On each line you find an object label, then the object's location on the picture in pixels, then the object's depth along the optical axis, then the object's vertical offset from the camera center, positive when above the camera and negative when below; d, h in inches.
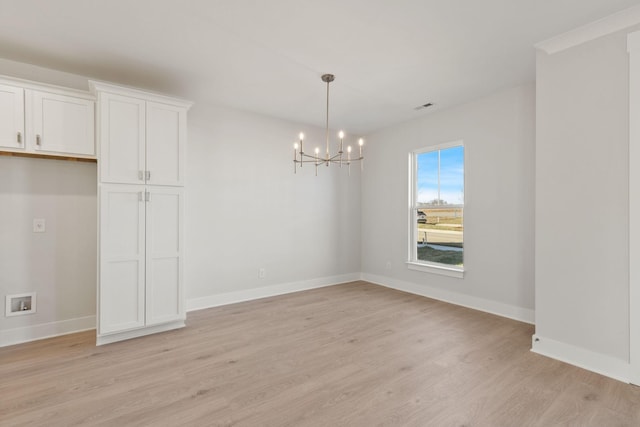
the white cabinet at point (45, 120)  107.1 +34.7
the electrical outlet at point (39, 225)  120.5 -5.4
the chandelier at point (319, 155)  129.4 +42.8
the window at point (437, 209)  169.2 +2.3
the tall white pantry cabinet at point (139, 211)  115.0 +0.4
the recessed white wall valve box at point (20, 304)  115.2 -36.1
